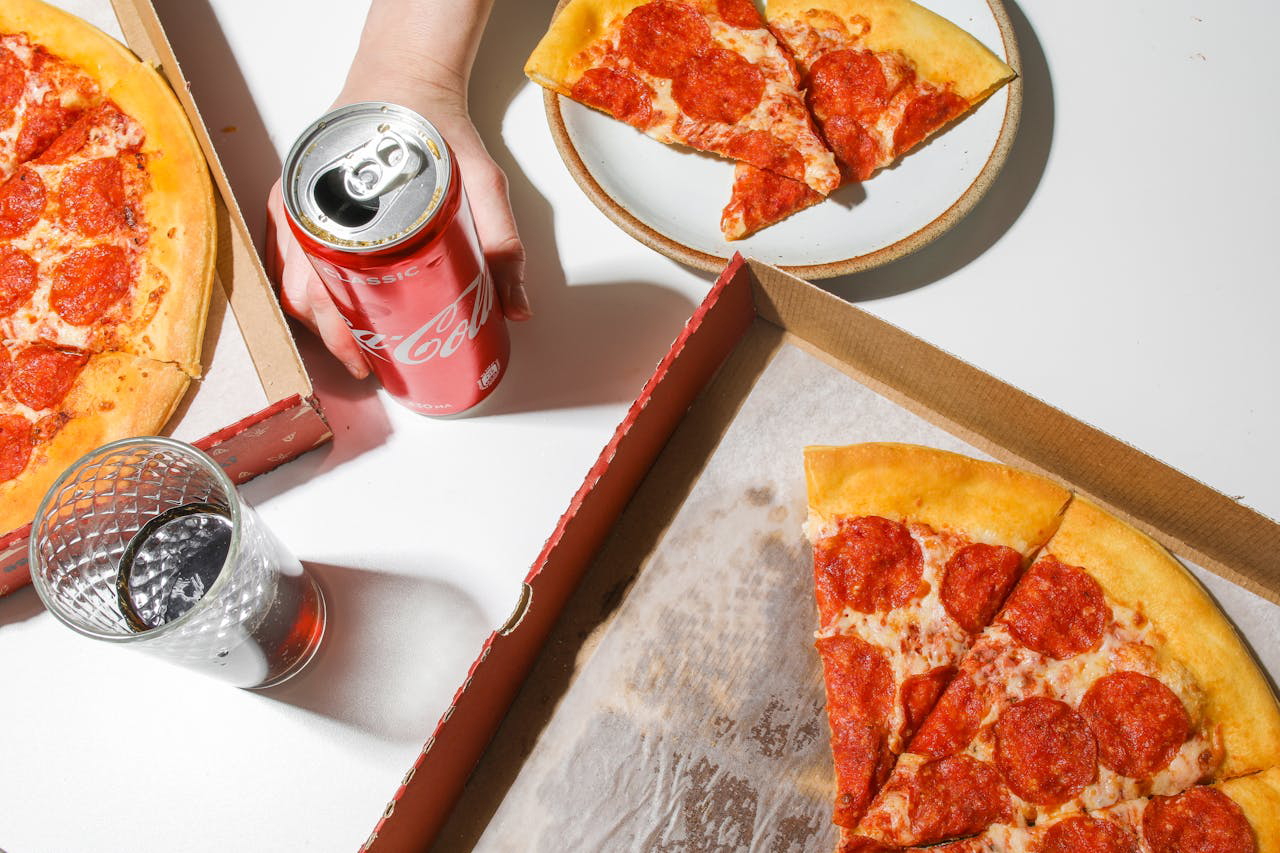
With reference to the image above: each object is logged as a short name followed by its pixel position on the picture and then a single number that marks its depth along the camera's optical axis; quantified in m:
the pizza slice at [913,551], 0.74
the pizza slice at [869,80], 0.81
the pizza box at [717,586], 0.73
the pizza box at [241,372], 0.74
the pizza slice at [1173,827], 0.71
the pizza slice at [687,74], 0.82
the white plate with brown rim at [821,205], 0.79
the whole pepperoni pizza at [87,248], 0.76
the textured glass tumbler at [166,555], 0.67
